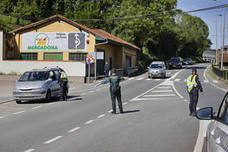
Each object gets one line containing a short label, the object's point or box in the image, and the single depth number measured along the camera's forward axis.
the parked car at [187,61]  84.69
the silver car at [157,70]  38.69
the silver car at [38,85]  17.92
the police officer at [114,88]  13.48
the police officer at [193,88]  12.73
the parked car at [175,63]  63.19
